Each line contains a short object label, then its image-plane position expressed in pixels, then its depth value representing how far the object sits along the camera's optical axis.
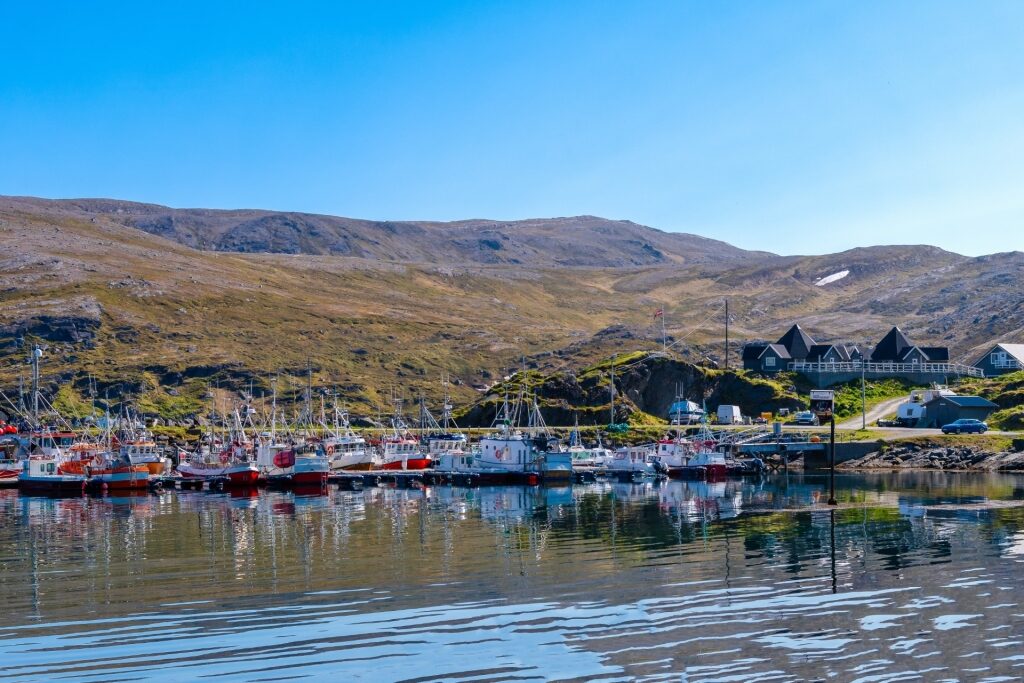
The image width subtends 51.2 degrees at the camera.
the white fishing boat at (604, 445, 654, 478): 95.75
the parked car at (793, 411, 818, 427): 117.31
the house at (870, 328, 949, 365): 144.25
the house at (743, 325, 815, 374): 143.50
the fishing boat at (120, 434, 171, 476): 92.03
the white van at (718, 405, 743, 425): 125.12
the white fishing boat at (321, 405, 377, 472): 99.56
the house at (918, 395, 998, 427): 111.81
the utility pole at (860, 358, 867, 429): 111.32
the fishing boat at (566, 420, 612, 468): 99.46
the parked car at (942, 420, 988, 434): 103.75
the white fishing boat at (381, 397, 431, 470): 100.81
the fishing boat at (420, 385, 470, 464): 104.44
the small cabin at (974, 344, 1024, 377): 144.12
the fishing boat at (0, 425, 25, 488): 92.56
